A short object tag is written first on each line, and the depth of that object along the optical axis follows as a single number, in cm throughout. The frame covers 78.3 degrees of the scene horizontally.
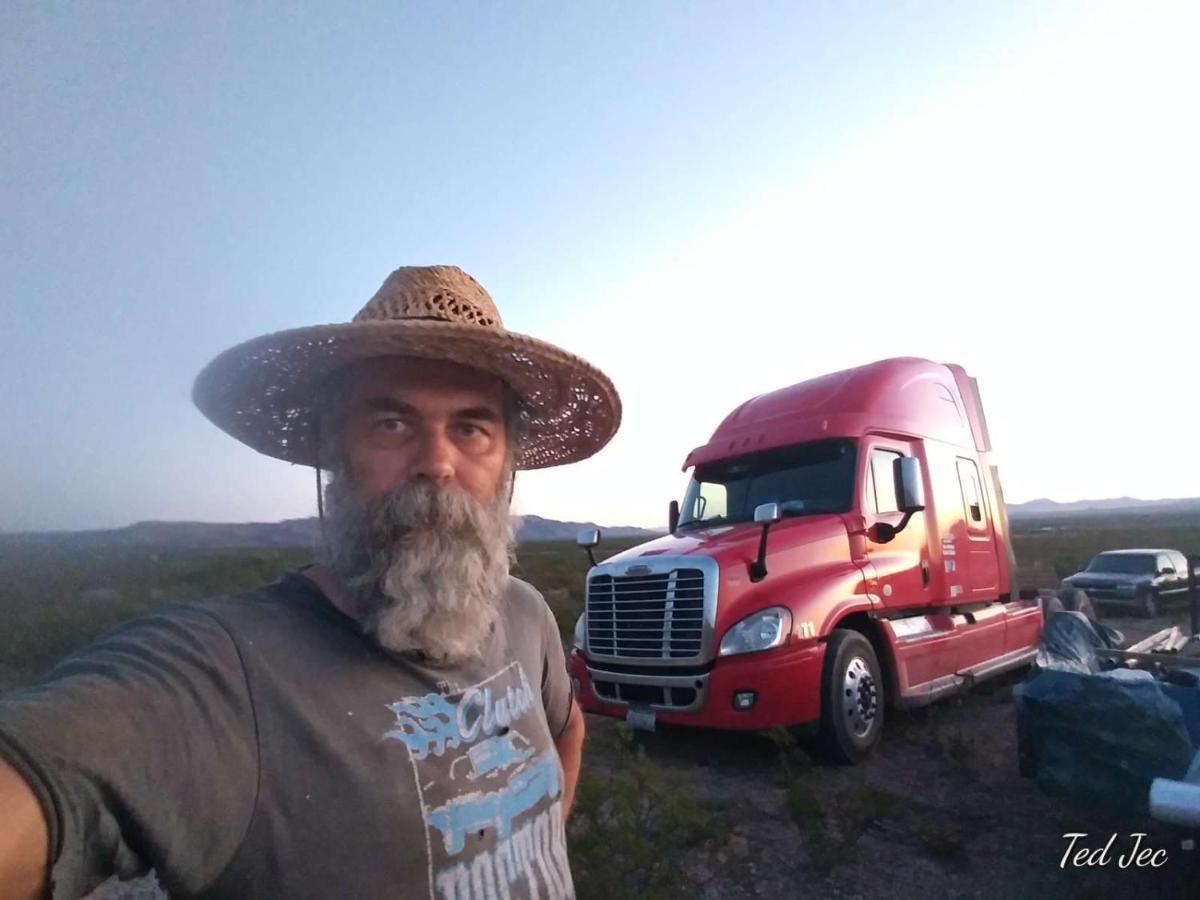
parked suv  1420
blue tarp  370
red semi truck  527
